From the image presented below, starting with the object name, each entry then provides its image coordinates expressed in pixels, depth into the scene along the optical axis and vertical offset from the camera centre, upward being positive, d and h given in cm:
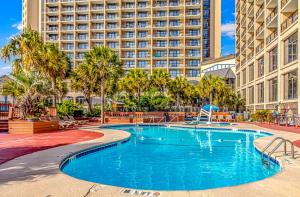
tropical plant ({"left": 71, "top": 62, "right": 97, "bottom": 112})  2301 +251
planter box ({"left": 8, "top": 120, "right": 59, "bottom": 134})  1262 -156
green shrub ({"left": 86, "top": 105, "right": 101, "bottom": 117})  2409 -135
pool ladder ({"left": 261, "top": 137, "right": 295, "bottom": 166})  657 -190
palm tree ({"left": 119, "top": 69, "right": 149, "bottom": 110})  2752 +251
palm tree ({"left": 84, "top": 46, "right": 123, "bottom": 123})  2050 +373
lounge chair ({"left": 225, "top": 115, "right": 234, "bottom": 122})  2463 -193
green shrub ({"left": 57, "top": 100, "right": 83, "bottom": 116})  2103 -70
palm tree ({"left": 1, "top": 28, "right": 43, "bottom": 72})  1799 +445
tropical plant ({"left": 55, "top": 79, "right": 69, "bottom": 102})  2849 +194
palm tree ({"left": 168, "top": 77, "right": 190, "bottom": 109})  3119 +197
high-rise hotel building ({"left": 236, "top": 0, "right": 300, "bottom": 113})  1926 +550
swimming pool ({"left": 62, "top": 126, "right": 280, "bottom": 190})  585 -223
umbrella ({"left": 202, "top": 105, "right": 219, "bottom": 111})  2230 -68
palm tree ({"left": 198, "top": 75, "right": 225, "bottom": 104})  2853 +210
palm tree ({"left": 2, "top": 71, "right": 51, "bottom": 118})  1348 +51
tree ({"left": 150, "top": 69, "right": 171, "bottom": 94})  2921 +312
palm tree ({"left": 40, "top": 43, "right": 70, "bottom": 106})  1918 +361
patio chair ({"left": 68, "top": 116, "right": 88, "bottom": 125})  1885 -188
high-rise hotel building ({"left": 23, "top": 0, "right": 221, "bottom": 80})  5213 +1809
